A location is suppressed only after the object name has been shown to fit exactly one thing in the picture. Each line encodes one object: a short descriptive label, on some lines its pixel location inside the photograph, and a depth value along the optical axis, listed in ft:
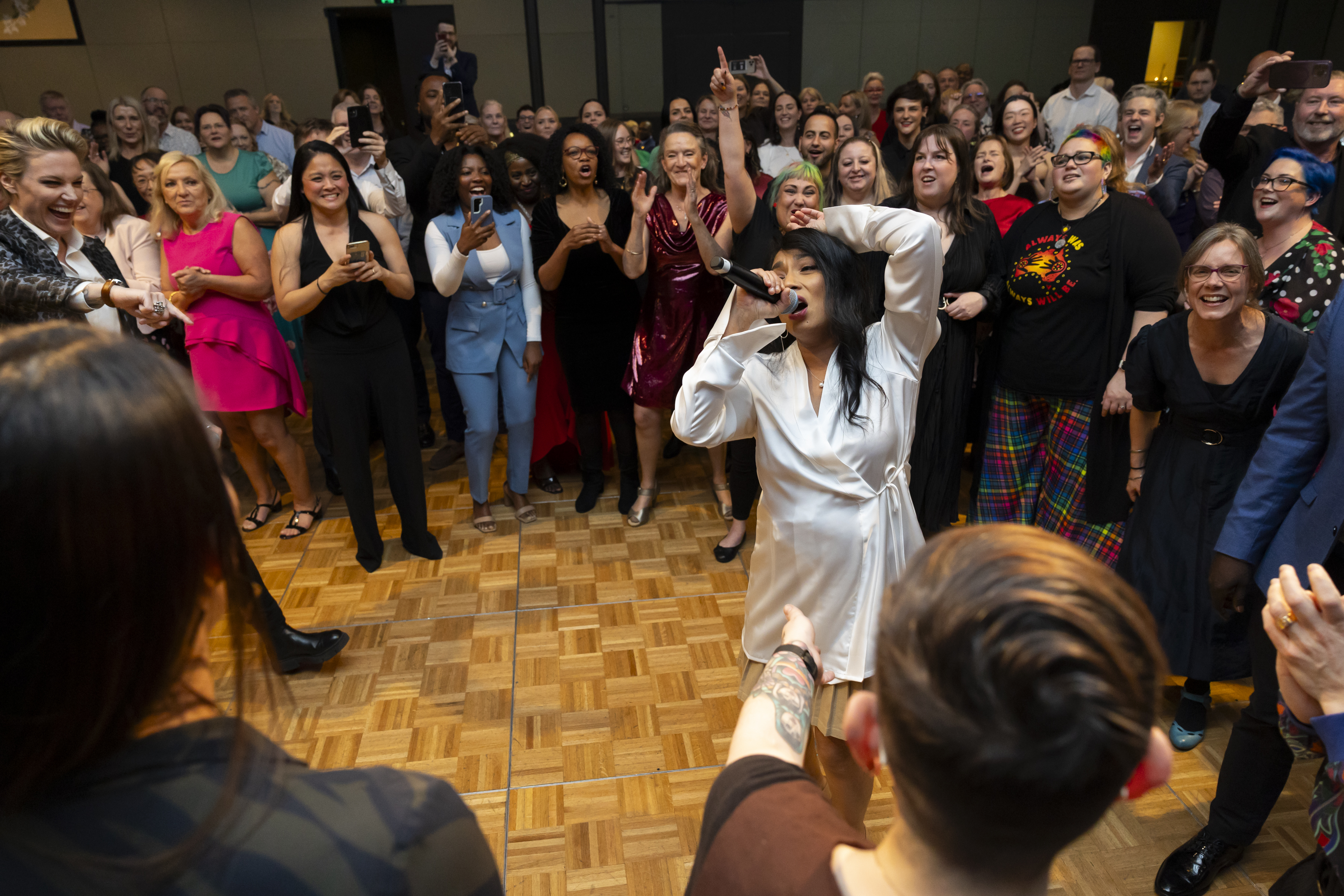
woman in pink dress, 10.32
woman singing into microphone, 5.62
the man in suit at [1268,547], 5.15
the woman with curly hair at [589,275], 11.55
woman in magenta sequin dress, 10.73
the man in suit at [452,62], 17.17
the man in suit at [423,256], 13.25
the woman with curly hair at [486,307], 11.18
